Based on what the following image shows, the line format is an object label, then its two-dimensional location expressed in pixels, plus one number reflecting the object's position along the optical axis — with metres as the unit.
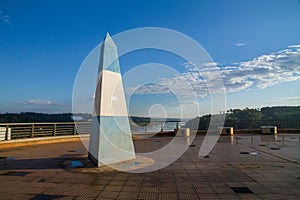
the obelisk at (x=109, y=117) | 6.75
